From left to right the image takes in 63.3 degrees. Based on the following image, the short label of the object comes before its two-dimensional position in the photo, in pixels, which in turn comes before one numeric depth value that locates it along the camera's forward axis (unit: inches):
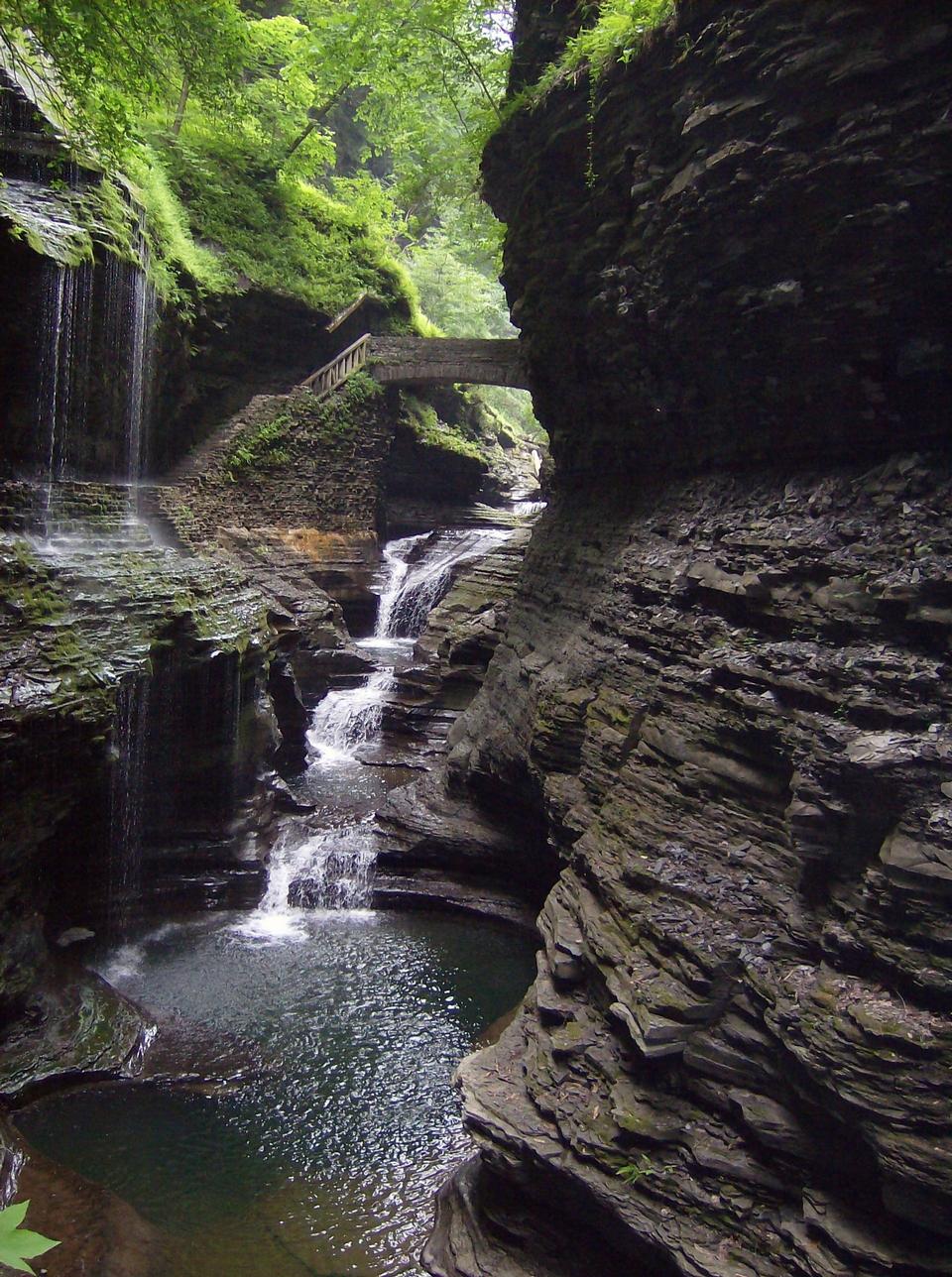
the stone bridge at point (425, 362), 849.5
